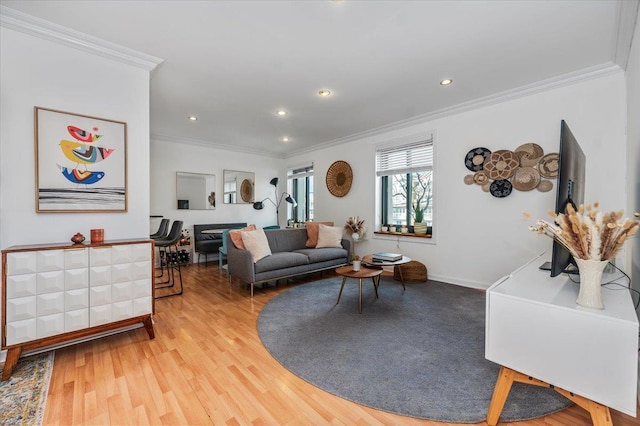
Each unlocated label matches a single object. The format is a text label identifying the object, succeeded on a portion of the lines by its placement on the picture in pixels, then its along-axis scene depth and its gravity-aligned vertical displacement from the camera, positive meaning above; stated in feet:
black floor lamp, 22.05 +0.88
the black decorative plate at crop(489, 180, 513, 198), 11.38 +1.02
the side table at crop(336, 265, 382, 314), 9.78 -2.26
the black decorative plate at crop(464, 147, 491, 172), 12.09 +2.44
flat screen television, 4.49 +0.53
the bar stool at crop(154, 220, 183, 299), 10.94 -1.23
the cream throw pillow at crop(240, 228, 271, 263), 12.15 -1.48
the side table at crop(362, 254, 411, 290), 10.90 -2.05
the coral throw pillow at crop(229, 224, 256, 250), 12.69 -1.29
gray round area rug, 5.27 -3.64
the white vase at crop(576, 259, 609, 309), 3.69 -0.97
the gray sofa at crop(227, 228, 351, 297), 11.97 -2.28
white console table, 3.32 -1.77
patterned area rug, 4.90 -3.69
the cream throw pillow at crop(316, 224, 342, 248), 15.67 -1.45
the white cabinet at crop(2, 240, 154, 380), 6.06 -1.98
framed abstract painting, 7.09 +1.32
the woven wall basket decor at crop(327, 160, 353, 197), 18.17 +2.29
